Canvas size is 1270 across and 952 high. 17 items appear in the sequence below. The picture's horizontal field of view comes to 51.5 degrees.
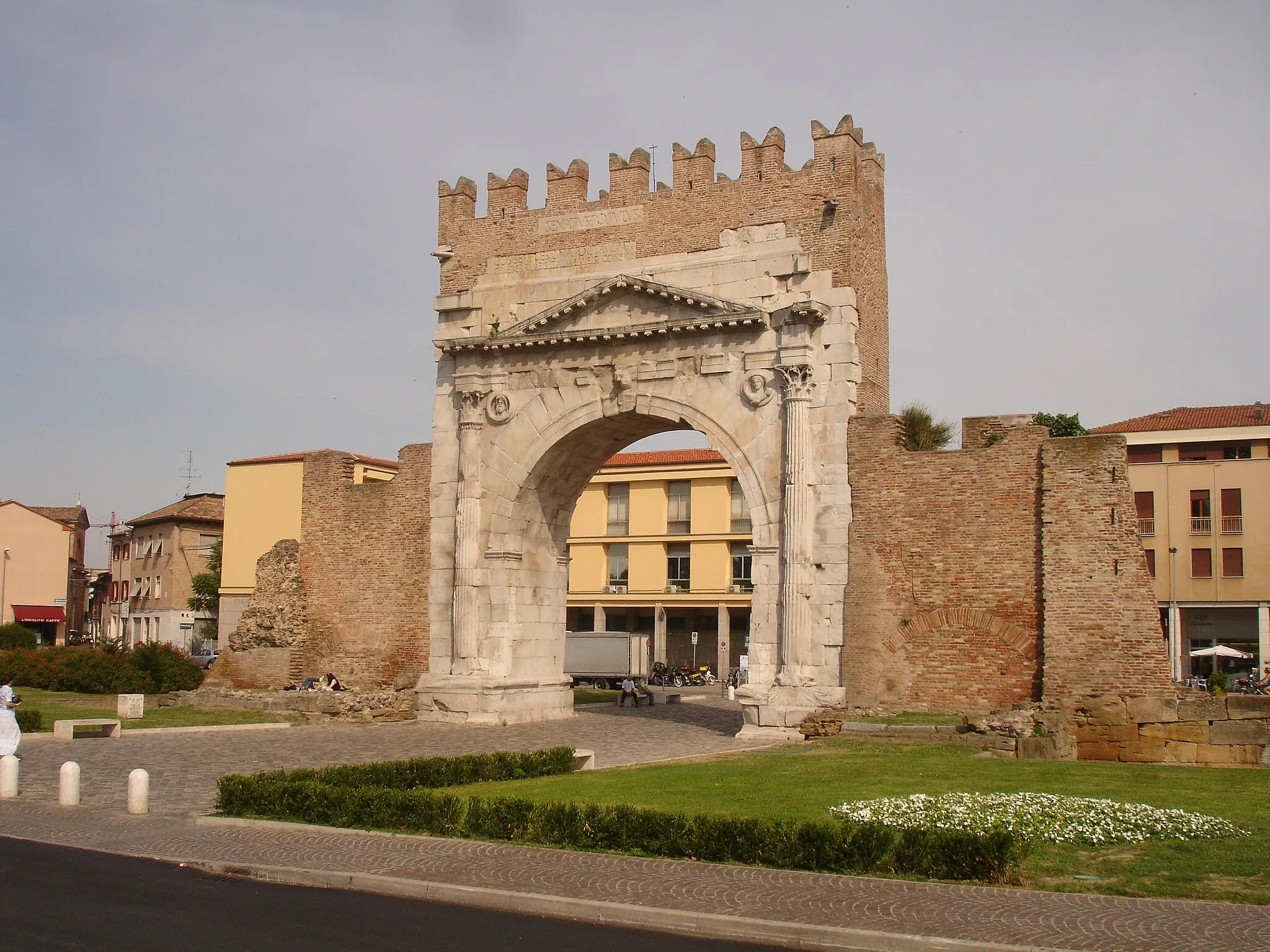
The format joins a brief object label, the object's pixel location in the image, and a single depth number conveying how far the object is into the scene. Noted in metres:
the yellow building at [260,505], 40.09
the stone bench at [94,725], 20.02
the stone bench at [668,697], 34.17
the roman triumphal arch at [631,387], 21.86
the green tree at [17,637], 48.53
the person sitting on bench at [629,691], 30.75
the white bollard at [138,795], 12.55
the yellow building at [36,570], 64.00
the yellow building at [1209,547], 42.44
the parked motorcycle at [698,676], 47.88
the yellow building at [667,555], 50.22
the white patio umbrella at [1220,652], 36.78
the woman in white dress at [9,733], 15.82
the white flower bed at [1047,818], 10.61
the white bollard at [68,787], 13.18
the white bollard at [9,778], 13.81
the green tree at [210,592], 62.94
